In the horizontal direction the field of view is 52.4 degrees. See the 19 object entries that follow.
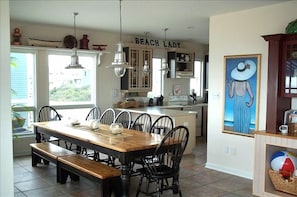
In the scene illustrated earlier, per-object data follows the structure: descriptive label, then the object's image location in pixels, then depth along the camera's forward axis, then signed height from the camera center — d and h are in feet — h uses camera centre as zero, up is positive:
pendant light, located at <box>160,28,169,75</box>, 21.75 +1.12
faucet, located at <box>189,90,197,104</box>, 27.98 -1.25
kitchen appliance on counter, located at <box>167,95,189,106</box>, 26.71 -1.47
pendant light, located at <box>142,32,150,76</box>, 22.88 +0.90
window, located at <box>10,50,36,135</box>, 19.31 -0.40
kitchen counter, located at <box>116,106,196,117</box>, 19.30 -1.88
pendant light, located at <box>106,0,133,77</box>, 13.41 +0.95
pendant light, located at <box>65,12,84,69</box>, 15.94 +1.01
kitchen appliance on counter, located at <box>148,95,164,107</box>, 25.36 -1.48
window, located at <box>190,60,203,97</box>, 28.92 +0.35
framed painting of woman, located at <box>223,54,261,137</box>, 14.90 -0.50
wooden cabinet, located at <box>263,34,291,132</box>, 12.72 -0.05
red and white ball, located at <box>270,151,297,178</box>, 12.12 -3.21
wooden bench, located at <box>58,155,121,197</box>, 11.32 -3.53
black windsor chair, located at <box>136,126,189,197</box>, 11.51 -3.27
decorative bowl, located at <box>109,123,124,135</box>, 13.64 -2.06
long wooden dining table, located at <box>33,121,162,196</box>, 11.00 -2.35
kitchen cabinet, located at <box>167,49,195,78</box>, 26.11 +1.76
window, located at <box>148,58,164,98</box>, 25.94 +0.30
